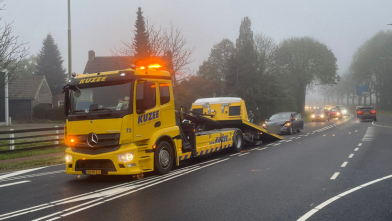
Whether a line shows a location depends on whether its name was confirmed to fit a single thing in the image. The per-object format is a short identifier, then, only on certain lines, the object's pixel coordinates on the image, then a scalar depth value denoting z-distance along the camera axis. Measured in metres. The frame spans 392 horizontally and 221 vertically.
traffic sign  75.19
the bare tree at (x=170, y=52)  27.64
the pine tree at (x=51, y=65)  67.38
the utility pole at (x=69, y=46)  16.97
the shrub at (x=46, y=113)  44.15
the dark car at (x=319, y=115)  41.97
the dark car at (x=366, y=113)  39.44
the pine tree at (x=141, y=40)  28.33
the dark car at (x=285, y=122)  22.82
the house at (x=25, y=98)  44.88
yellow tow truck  8.45
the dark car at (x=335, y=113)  49.97
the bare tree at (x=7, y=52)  14.66
